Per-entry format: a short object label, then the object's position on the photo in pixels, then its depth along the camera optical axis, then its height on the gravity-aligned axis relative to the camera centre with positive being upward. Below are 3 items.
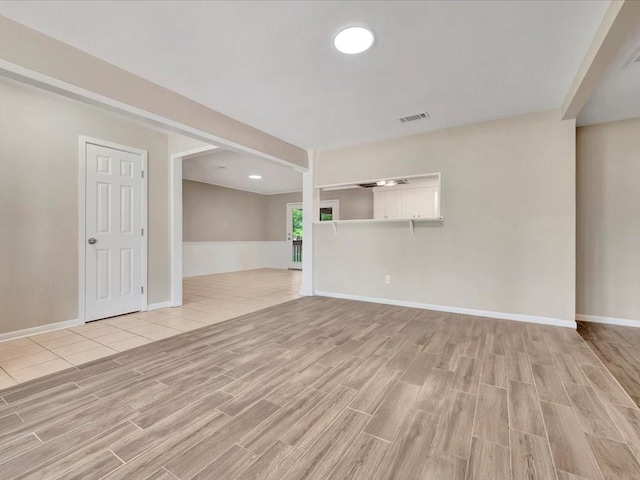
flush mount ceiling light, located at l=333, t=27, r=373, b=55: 2.06 +1.48
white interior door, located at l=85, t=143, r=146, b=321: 3.54 +0.09
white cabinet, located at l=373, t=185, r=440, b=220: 4.16 +0.58
